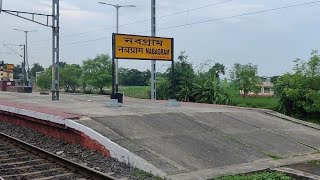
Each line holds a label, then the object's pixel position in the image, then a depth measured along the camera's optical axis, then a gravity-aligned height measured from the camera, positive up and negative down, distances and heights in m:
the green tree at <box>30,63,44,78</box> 128.74 +5.01
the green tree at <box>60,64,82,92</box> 59.47 +0.90
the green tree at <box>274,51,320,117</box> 18.56 -0.23
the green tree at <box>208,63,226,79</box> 33.56 +1.24
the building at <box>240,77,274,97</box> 58.40 -0.19
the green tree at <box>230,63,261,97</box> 36.81 +0.67
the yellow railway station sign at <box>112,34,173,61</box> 17.15 +1.58
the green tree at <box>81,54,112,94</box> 47.78 +1.34
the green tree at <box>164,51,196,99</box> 30.52 +0.68
